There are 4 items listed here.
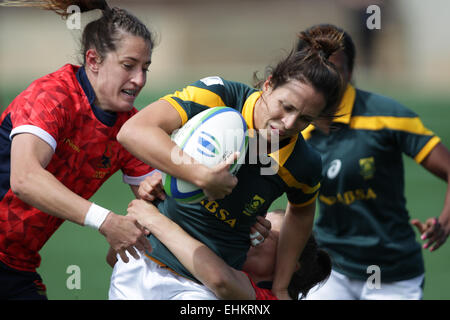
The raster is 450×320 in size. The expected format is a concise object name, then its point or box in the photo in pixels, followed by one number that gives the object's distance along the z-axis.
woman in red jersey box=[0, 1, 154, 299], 5.86
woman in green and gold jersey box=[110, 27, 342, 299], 5.39
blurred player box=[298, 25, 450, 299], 8.45
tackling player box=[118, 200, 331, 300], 5.58
